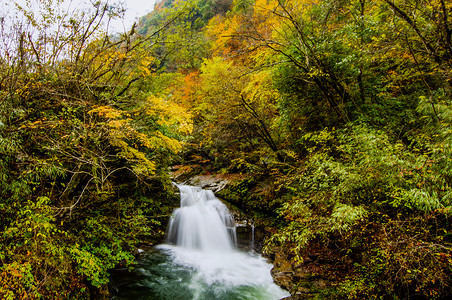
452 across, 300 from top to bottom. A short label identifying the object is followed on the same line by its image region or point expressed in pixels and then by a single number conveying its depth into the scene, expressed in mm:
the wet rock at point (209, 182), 12076
